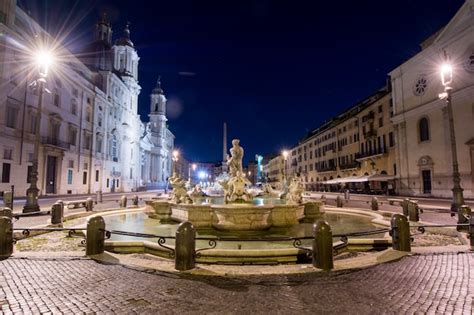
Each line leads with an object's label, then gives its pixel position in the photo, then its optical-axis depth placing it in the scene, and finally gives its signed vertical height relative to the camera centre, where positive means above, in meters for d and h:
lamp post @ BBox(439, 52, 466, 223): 14.27 +1.22
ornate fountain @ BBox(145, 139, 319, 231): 10.48 -1.08
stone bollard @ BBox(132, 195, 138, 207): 20.17 -1.31
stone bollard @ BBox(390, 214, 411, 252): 7.20 -1.35
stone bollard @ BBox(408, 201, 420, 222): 12.16 -1.28
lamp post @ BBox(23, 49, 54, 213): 14.80 +1.10
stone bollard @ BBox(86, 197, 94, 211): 16.30 -1.23
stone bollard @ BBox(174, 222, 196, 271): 5.93 -1.37
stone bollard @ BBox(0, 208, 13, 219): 8.80 -0.89
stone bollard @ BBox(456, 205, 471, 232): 9.64 -1.16
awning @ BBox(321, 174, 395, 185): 35.84 +0.48
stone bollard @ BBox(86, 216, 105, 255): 6.93 -1.31
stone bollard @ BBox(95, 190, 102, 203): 23.87 -1.21
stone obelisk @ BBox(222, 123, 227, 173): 41.45 +5.99
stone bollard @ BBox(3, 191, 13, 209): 15.42 -0.87
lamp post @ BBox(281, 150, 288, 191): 17.19 -0.06
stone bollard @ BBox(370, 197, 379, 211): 16.93 -1.38
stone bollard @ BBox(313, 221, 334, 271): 5.94 -1.38
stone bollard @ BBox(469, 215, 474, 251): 7.43 -1.31
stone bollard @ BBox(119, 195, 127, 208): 18.95 -1.29
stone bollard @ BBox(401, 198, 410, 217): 13.07 -1.11
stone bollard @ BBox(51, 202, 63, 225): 11.43 -1.25
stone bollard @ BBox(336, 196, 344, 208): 19.11 -1.38
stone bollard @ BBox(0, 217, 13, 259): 6.87 -1.32
